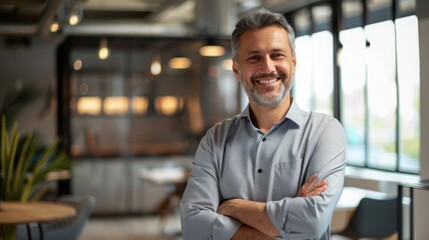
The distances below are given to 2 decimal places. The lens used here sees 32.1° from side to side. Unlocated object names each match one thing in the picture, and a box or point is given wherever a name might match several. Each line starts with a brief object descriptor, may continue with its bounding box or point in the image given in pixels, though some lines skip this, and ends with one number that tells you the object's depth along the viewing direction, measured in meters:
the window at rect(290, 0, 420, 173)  4.32
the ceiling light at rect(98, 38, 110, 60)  10.82
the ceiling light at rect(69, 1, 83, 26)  6.94
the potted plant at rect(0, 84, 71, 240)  6.32
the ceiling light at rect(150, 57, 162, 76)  13.19
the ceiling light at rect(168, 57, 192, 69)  13.27
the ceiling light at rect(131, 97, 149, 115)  13.21
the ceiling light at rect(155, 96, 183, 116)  13.45
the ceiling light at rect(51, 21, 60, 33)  7.66
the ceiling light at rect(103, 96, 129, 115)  13.02
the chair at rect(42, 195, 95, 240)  6.74
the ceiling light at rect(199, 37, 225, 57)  9.66
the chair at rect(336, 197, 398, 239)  6.38
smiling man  2.47
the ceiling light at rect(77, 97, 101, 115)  12.95
